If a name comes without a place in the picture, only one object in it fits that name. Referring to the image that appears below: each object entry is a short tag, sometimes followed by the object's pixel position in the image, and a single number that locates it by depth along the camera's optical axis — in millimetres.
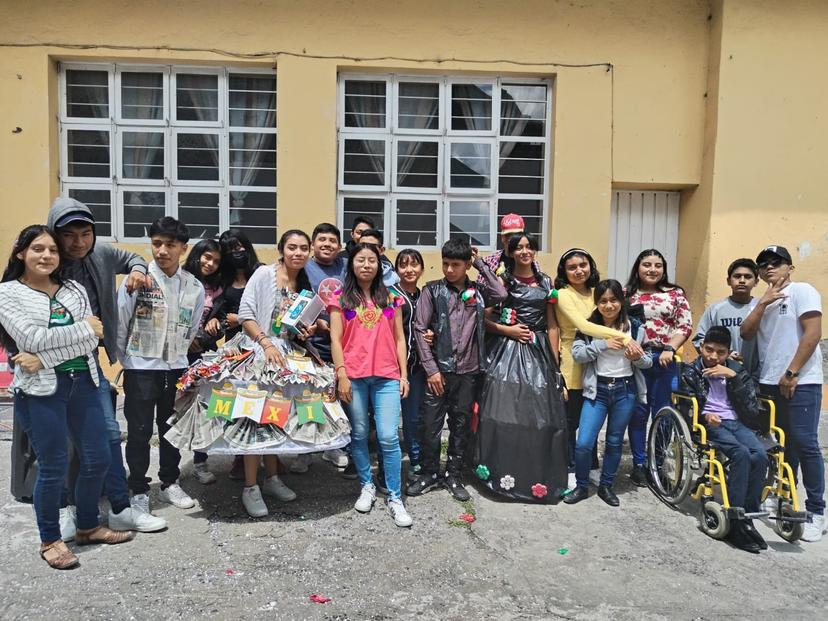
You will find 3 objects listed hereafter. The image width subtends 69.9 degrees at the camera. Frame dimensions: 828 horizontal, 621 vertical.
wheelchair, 3566
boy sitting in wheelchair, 3557
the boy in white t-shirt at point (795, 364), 3754
